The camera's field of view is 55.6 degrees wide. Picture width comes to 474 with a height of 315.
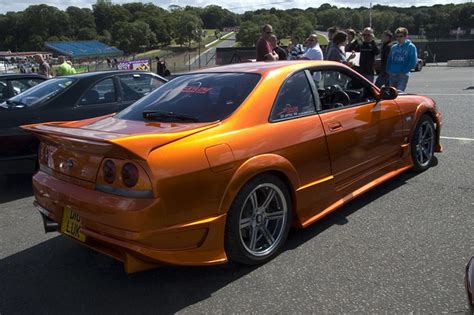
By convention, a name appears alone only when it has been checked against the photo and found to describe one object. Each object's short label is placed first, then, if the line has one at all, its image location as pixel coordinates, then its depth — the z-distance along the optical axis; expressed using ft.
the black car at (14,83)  23.75
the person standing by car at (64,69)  37.27
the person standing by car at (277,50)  30.76
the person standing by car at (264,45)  29.71
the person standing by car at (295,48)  36.00
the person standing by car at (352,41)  29.87
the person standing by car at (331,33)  28.27
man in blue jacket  26.32
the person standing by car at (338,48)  26.91
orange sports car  9.01
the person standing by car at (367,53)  27.61
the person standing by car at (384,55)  28.17
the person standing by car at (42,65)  39.88
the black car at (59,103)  17.81
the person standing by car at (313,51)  29.17
